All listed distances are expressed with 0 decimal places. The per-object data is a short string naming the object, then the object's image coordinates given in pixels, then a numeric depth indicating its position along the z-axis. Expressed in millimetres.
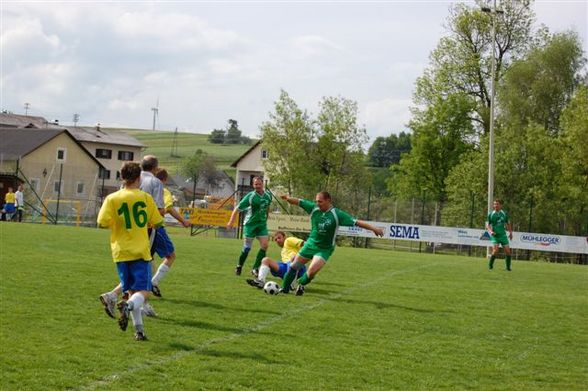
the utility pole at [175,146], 131500
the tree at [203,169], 109938
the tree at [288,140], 64812
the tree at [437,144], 57688
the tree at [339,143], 64875
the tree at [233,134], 153375
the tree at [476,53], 56750
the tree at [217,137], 151875
